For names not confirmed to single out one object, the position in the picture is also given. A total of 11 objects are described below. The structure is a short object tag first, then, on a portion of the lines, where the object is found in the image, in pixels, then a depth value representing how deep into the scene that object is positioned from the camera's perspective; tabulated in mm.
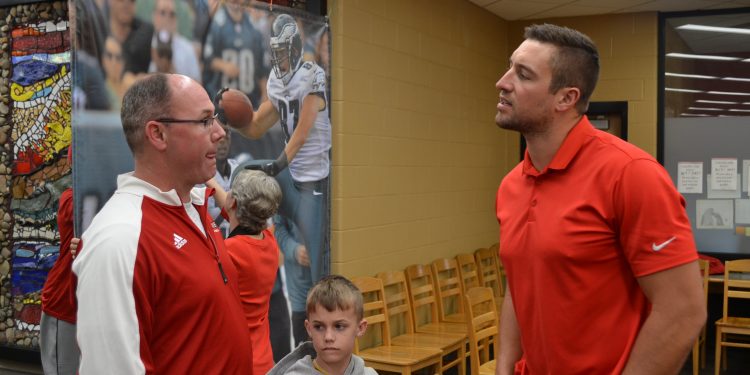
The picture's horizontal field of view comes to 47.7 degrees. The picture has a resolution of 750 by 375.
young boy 2691
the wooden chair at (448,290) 6281
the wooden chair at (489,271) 7234
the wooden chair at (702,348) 6199
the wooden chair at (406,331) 5453
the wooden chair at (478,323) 4379
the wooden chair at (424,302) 5895
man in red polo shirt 1723
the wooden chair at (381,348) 4957
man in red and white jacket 1604
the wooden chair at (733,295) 6320
